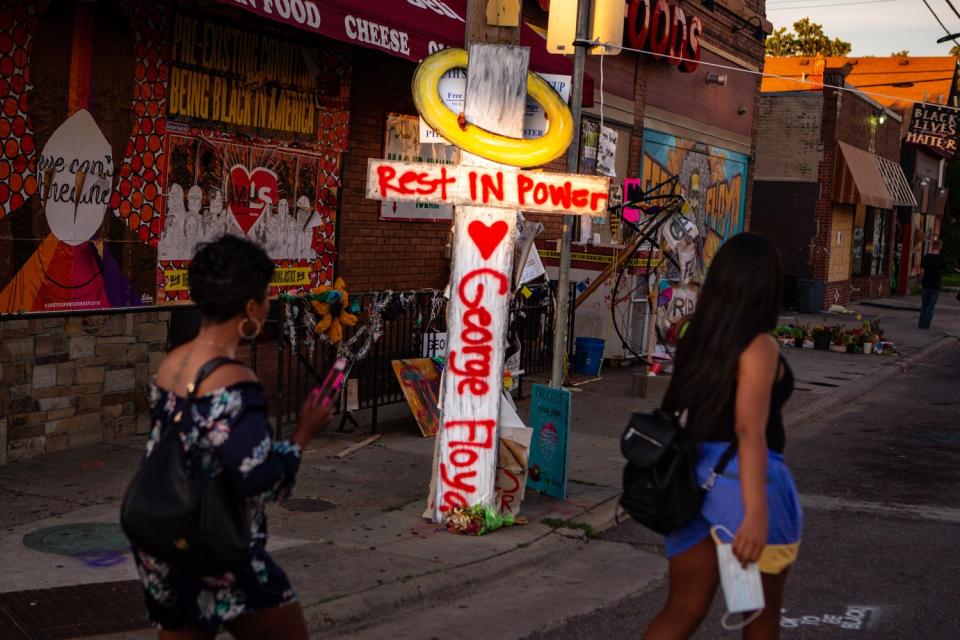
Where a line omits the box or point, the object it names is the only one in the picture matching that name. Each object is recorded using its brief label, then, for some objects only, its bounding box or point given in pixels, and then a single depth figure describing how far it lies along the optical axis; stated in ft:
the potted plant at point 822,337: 66.23
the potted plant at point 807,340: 66.44
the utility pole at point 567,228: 26.55
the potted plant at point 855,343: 65.87
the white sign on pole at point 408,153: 39.22
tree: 236.63
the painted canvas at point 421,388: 33.01
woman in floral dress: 10.36
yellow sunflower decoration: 30.89
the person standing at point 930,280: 80.79
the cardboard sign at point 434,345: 35.65
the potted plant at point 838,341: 65.98
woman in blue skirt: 11.82
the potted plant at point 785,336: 66.69
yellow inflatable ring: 23.13
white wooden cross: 22.98
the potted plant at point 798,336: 66.54
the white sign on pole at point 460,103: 23.98
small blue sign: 26.25
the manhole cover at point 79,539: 20.36
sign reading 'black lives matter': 102.99
